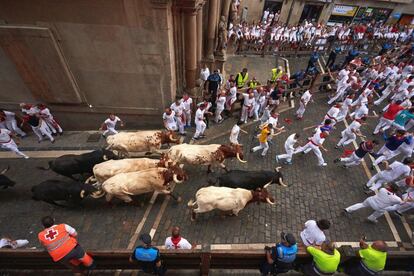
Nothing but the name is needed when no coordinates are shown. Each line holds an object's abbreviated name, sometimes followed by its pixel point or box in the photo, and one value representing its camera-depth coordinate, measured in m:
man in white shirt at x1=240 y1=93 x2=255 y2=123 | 11.15
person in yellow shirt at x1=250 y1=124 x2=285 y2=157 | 9.28
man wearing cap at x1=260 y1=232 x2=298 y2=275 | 5.18
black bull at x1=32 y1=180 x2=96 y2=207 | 7.07
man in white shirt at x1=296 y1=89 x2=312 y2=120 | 11.84
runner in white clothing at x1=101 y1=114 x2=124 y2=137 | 10.10
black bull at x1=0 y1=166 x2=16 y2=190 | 7.75
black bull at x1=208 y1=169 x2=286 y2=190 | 7.71
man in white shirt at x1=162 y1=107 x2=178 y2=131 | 10.10
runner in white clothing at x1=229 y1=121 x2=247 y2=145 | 9.30
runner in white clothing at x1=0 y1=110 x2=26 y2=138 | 10.38
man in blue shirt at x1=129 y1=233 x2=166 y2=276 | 5.04
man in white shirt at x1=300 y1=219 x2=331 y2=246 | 6.08
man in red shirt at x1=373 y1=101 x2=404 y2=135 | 11.03
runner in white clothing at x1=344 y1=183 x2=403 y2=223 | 6.89
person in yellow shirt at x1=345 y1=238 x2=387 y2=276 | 5.14
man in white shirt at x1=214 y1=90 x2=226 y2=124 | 11.05
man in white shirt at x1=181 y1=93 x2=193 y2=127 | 10.67
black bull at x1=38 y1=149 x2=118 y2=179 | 7.99
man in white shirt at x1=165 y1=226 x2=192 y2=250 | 5.66
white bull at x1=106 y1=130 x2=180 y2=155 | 8.77
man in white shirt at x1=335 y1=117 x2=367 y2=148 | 9.77
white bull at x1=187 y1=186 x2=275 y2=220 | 6.87
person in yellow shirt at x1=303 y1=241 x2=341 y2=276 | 5.06
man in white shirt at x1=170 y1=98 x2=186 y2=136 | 10.38
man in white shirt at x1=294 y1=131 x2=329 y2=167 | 9.11
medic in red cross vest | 5.05
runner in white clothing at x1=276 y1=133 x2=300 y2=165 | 8.90
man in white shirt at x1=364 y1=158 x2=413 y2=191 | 7.80
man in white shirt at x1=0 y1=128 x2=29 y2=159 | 9.00
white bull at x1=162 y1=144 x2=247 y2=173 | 8.30
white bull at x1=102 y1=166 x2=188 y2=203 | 7.04
